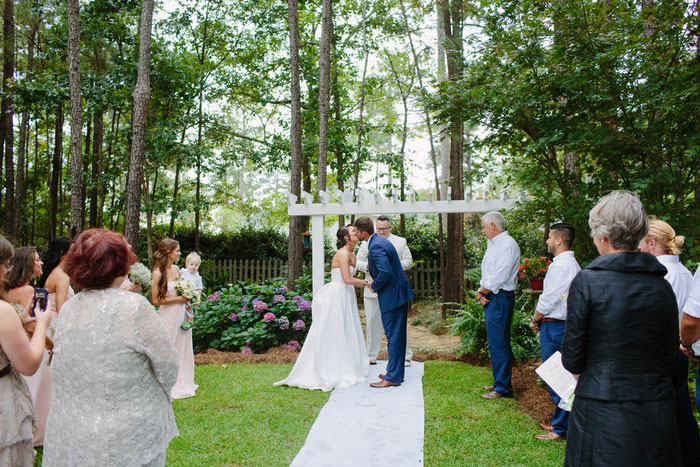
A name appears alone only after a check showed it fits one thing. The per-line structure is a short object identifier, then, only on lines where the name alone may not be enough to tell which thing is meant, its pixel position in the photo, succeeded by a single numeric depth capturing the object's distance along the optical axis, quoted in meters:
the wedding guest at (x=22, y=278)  3.19
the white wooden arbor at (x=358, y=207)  7.18
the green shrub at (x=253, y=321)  7.96
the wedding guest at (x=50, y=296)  4.01
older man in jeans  5.16
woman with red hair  2.12
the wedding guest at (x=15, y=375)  2.23
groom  5.66
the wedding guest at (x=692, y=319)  2.63
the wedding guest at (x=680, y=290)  2.98
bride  5.93
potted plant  6.57
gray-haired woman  2.08
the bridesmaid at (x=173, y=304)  5.48
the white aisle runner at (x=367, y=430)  3.87
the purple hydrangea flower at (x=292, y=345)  7.93
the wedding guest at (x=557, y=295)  4.07
